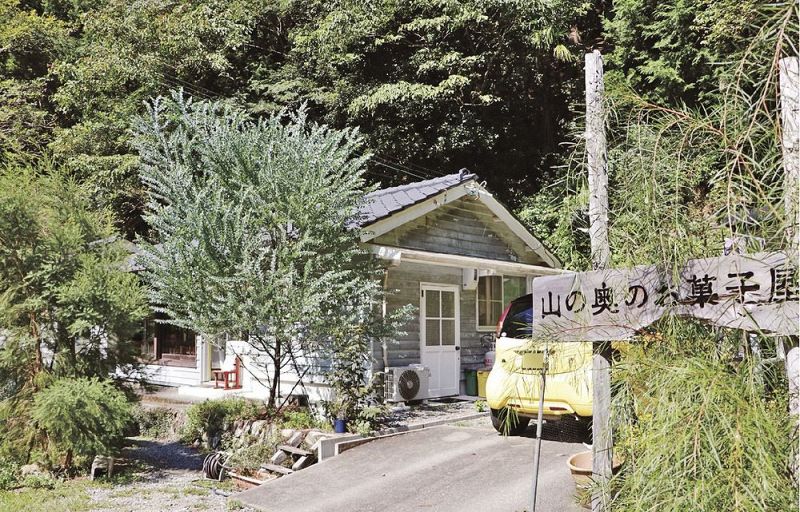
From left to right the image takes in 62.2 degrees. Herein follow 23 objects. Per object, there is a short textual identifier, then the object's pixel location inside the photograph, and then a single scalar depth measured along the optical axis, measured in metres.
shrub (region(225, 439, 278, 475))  8.50
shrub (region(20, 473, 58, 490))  8.12
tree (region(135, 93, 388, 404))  8.79
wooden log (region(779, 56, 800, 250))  3.14
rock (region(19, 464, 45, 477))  8.48
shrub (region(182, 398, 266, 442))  10.13
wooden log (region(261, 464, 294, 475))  8.15
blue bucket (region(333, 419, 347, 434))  8.90
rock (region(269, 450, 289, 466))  8.49
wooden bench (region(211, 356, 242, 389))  13.57
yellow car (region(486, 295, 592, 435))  6.95
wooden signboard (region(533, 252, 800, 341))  3.26
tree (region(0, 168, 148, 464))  8.58
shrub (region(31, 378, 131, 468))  8.09
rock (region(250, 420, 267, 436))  9.27
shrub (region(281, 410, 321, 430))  9.25
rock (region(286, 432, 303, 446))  8.73
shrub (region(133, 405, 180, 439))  12.22
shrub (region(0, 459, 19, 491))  8.09
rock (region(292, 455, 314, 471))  8.27
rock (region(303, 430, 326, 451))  8.62
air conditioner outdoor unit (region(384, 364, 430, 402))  11.03
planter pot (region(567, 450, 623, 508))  5.50
